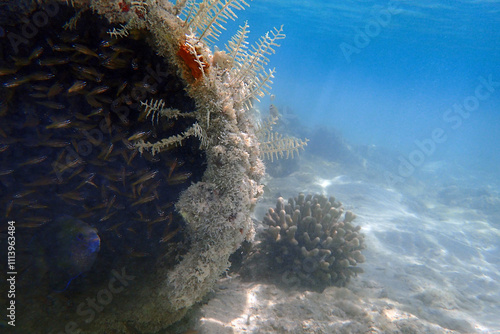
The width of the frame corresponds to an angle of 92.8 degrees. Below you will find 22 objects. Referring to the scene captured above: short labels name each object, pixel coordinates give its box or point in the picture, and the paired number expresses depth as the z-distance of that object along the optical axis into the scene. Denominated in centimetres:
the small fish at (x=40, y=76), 206
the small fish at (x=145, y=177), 243
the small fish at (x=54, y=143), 227
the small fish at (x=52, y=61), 206
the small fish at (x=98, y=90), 215
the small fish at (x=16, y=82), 200
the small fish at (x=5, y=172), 215
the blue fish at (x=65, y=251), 228
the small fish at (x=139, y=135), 227
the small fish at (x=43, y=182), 229
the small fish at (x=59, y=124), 215
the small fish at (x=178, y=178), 254
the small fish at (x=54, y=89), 214
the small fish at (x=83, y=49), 205
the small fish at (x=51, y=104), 216
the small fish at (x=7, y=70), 197
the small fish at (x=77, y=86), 208
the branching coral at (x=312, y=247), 454
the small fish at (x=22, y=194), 224
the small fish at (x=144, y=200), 248
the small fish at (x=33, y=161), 223
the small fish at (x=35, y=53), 203
